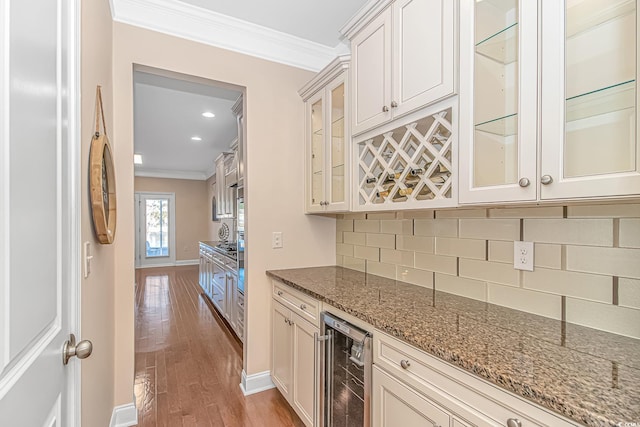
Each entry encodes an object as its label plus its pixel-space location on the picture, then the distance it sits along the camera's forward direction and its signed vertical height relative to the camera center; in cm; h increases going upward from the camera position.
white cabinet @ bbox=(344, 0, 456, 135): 133 +78
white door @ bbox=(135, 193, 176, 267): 819 -49
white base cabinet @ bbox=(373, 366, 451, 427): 100 -71
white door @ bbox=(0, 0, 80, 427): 55 +0
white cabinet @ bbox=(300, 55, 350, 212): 203 +55
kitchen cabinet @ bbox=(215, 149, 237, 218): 492 +47
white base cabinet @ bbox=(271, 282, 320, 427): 175 -91
